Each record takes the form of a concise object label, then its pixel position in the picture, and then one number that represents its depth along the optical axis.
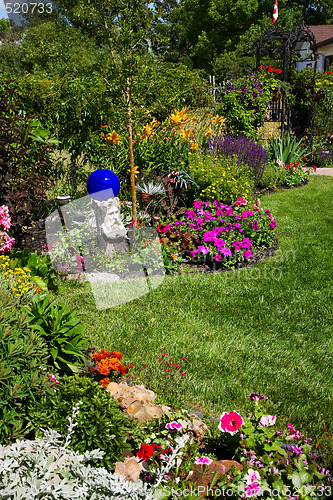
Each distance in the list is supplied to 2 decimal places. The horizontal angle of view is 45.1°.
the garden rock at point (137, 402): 2.34
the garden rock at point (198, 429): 2.26
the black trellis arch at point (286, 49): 10.45
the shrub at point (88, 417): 1.99
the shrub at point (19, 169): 4.27
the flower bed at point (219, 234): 4.89
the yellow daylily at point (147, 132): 5.84
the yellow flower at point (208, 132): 6.98
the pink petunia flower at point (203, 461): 1.82
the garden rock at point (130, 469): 1.95
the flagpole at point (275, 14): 11.91
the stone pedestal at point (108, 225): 4.75
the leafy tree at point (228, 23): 27.09
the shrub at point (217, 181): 5.58
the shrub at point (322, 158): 11.62
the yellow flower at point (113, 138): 5.80
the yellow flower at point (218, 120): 7.35
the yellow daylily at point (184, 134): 6.30
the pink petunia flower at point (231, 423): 1.89
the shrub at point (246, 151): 7.50
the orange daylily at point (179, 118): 6.10
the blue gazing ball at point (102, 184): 4.89
